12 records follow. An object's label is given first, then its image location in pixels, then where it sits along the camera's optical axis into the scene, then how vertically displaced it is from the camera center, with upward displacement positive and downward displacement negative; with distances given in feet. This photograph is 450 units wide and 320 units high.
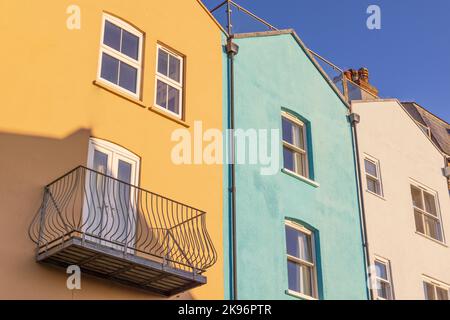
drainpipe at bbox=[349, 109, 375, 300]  53.67 +18.47
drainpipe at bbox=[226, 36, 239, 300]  43.14 +17.63
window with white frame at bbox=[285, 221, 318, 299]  48.49 +12.12
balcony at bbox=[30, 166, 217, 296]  34.68 +10.83
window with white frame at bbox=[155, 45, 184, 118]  46.01 +22.23
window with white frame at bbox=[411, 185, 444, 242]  63.26 +19.59
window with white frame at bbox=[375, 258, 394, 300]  54.70 +12.29
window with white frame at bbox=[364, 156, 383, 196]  59.88 +21.37
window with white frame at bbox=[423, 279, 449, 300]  58.90 +12.51
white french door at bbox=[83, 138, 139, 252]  37.37 +12.99
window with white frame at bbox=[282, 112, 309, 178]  53.11 +21.21
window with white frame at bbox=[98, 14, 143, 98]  43.29 +22.58
